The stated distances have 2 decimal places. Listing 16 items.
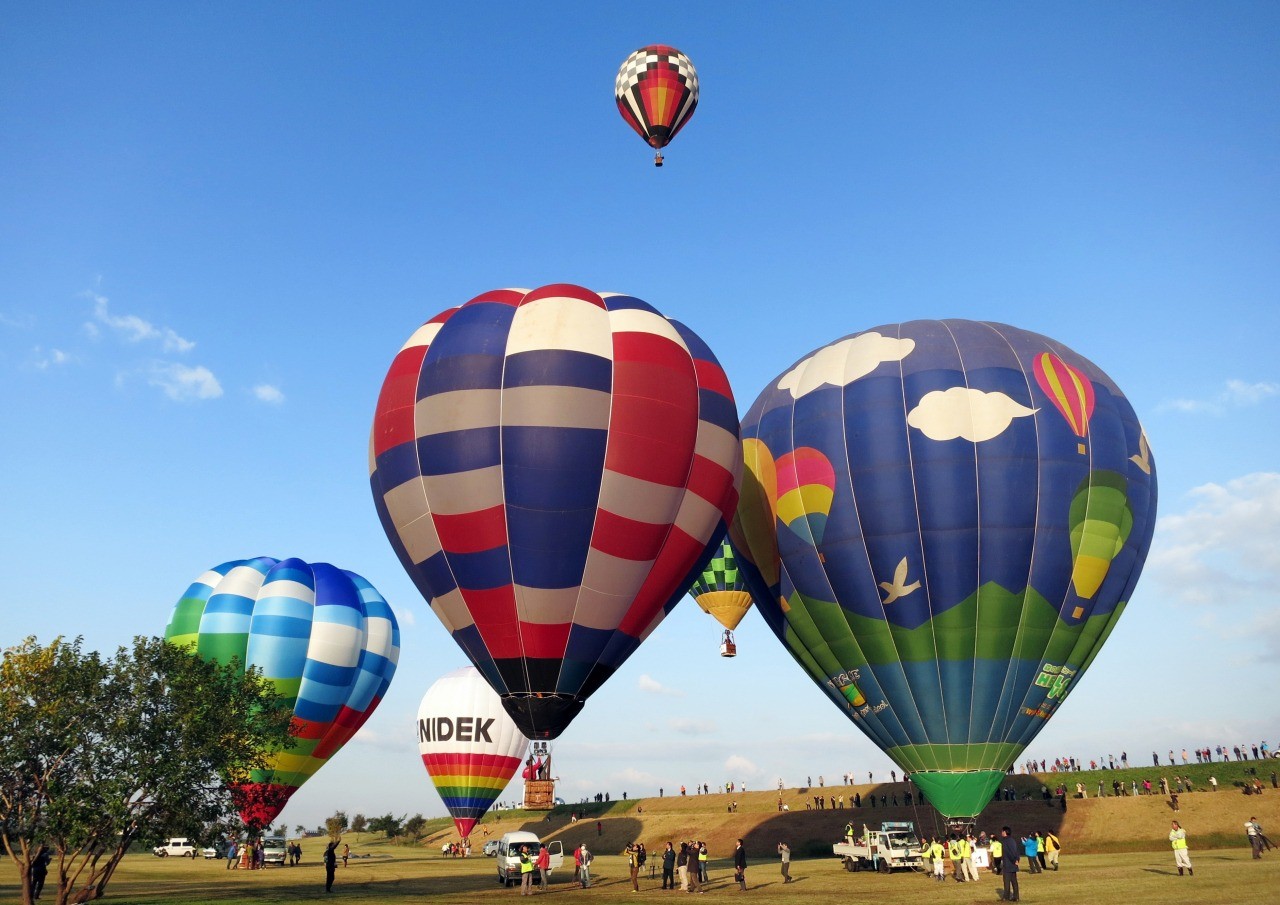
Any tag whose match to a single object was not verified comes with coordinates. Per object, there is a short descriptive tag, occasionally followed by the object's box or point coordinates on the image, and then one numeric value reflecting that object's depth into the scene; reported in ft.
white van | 98.07
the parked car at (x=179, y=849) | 192.03
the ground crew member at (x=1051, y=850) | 92.27
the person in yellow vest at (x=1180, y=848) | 75.41
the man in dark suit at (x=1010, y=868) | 65.72
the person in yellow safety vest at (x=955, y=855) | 88.69
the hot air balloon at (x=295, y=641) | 120.47
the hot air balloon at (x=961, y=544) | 93.50
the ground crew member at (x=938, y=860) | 89.25
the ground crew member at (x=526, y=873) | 82.99
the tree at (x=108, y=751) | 71.87
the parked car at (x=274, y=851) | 153.38
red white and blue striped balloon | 76.89
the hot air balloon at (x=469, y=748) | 166.61
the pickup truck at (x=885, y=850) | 98.89
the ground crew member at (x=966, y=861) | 87.92
